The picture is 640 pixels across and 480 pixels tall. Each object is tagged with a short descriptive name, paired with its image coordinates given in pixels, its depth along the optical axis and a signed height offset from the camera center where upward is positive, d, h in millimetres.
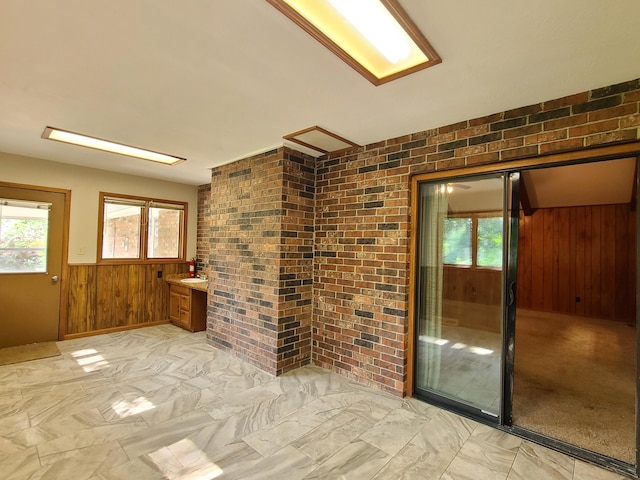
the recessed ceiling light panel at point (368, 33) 1380 +1120
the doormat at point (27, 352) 3444 -1347
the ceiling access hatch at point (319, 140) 2804 +1092
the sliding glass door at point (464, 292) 2398 -361
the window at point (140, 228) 4707 +274
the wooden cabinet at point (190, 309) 4727 -1024
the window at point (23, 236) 3812 +86
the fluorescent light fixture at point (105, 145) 3055 +1130
